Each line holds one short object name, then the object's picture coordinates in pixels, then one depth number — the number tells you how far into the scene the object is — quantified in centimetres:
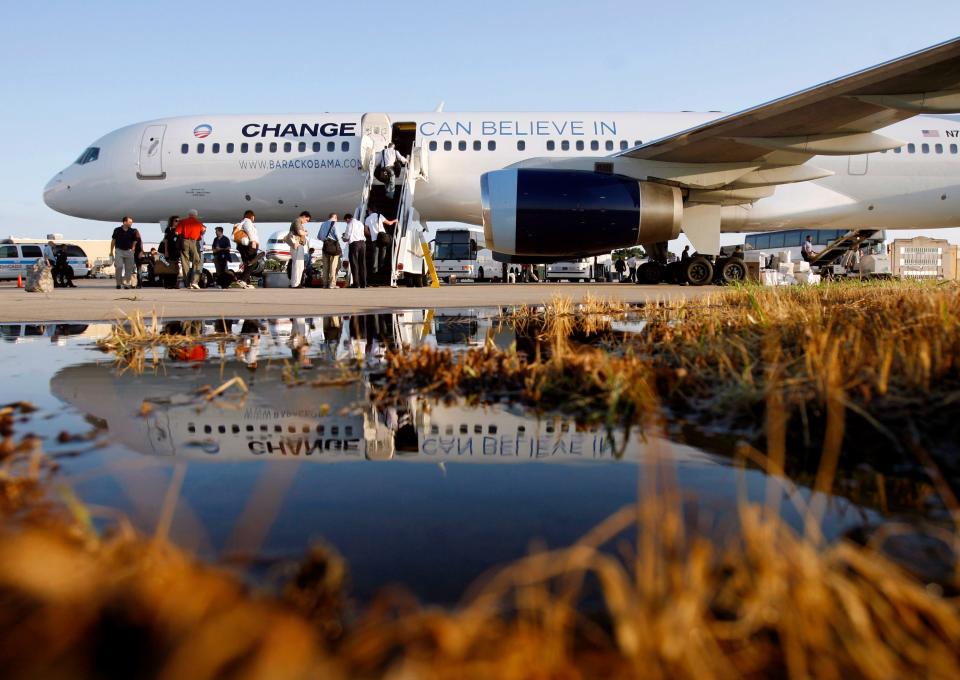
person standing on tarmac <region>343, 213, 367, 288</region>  1158
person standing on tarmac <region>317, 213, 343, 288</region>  1241
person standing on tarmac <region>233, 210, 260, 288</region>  1283
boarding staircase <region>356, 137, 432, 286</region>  1245
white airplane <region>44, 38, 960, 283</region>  1107
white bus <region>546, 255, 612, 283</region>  2548
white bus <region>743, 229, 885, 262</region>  2883
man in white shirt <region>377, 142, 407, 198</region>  1278
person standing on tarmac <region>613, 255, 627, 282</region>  2631
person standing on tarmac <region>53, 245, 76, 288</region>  1891
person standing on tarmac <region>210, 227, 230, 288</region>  1288
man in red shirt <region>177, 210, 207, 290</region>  1195
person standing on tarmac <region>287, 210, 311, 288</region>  1277
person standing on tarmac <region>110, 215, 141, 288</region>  1314
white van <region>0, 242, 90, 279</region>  2577
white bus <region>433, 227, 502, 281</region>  2547
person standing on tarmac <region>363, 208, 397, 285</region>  1187
